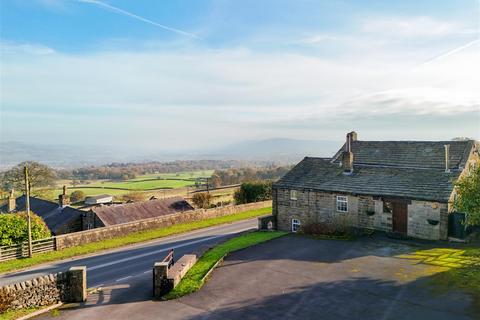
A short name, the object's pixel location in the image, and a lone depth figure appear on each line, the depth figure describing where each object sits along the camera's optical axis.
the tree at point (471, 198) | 16.06
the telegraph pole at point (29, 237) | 26.97
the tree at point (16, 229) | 27.11
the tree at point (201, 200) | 50.97
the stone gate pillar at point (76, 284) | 15.55
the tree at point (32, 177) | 61.75
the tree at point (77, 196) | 71.19
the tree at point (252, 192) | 53.09
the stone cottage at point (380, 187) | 23.53
